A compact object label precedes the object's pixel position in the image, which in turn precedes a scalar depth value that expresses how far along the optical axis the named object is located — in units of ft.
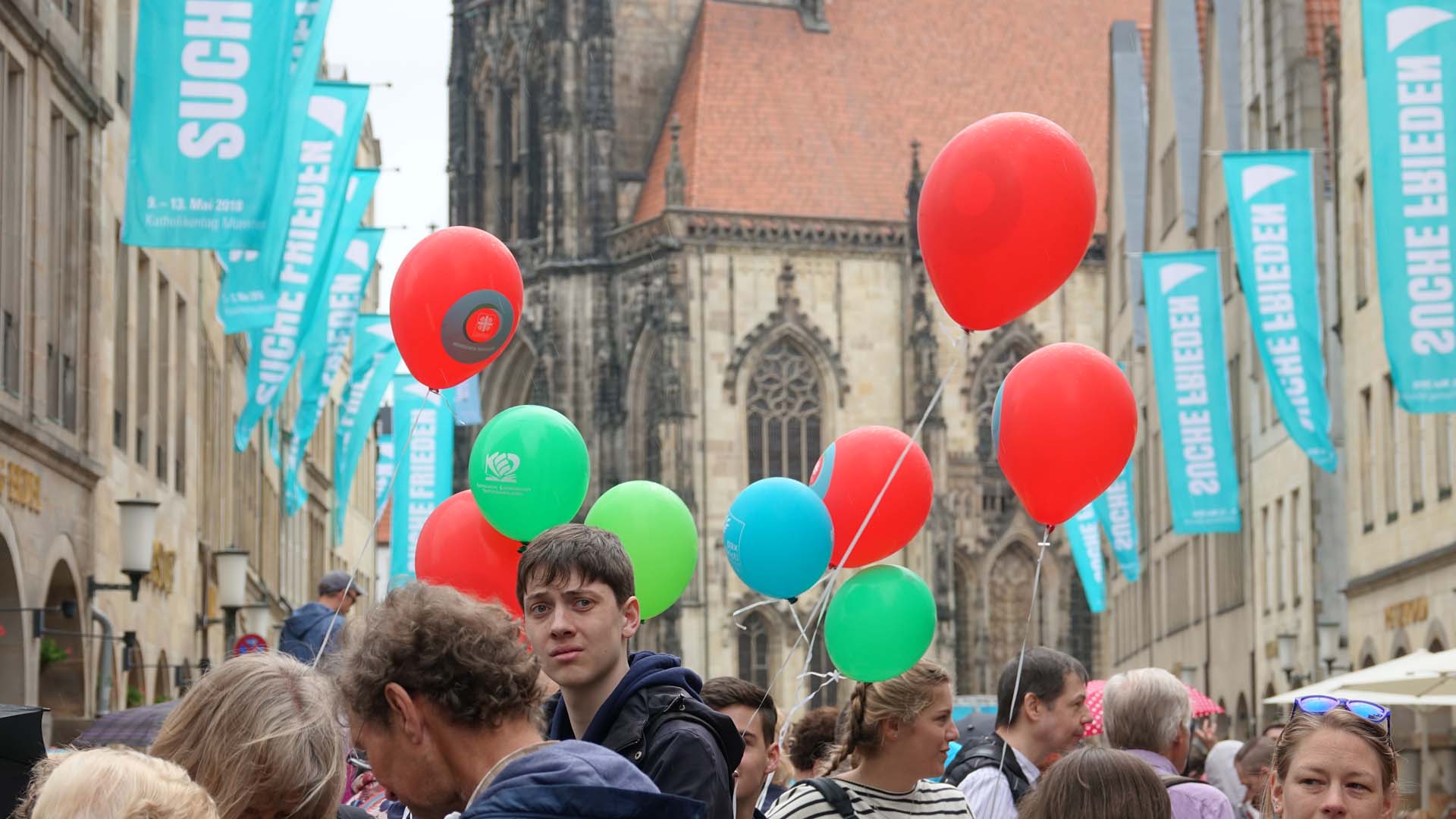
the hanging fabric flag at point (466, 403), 141.79
